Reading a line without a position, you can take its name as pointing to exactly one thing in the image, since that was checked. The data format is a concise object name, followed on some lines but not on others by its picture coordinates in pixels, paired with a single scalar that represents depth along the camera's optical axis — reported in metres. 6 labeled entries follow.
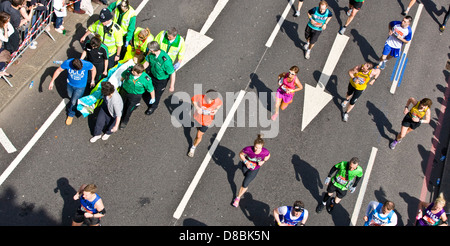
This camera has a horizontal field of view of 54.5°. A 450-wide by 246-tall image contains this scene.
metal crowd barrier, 10.62
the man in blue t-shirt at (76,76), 9.38
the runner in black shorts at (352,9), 12.75
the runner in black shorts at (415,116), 10.32
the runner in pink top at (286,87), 10.19
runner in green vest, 9.01
